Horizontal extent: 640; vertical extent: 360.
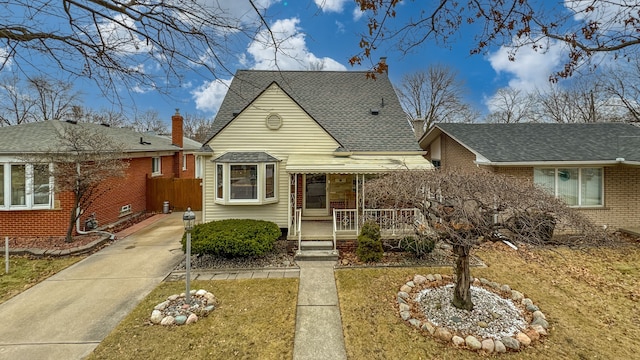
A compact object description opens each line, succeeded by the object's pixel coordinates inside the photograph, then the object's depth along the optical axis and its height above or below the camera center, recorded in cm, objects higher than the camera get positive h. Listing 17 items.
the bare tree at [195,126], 5166 +1004
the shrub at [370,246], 975 -225
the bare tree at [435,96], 3853 +1170
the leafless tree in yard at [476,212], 571 -64
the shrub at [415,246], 966 -227
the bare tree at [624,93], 2112 +705
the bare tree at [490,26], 430 +247
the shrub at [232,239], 926 -199
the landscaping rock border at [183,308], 628 -303
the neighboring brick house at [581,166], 1229 +65
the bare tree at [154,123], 4900 +986
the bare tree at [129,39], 406 +210
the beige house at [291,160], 1191 +83
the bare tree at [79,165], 1121 +60
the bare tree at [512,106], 3853 +1029
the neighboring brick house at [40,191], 1165 -52
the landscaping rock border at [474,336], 545 -304
